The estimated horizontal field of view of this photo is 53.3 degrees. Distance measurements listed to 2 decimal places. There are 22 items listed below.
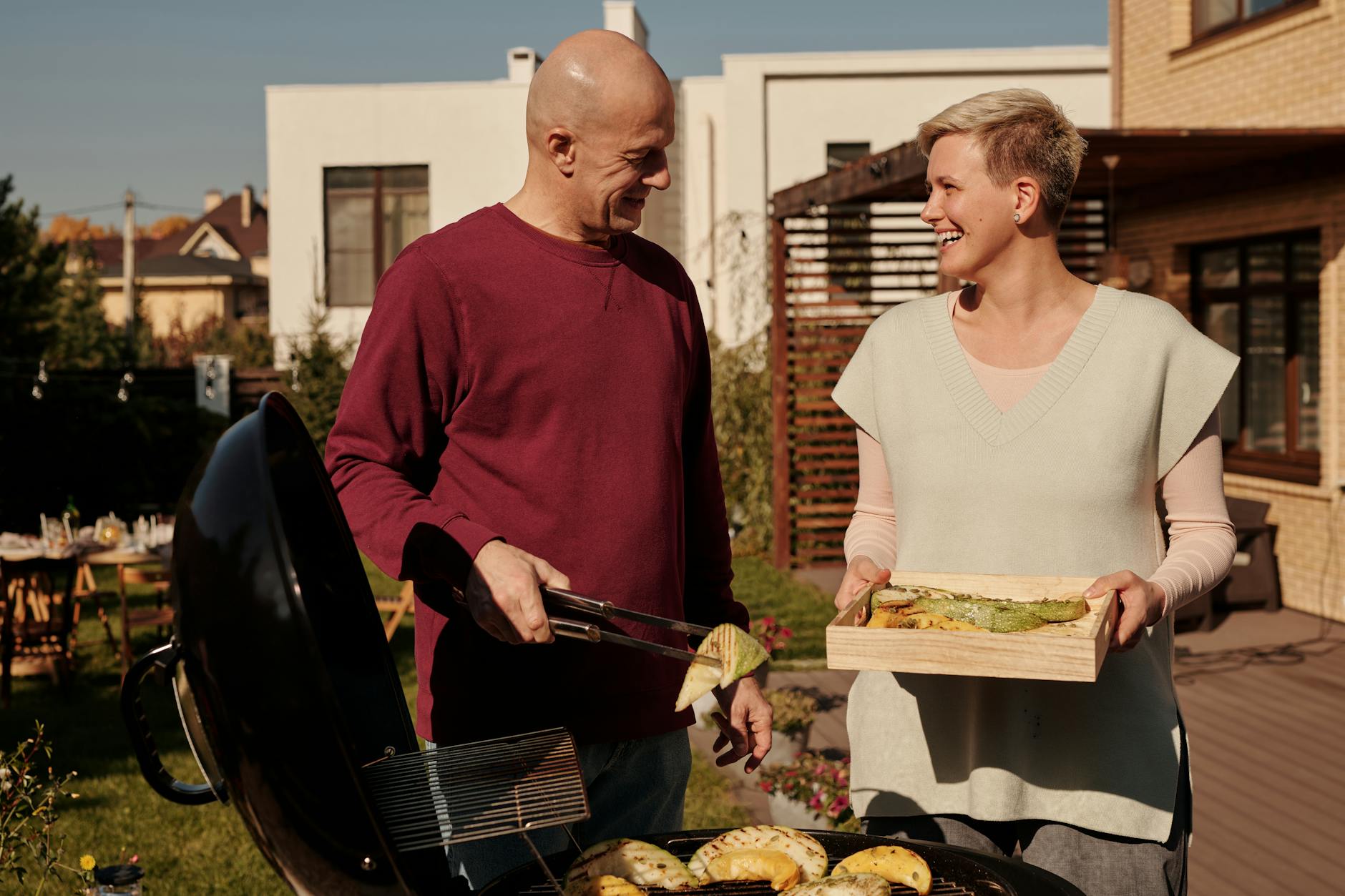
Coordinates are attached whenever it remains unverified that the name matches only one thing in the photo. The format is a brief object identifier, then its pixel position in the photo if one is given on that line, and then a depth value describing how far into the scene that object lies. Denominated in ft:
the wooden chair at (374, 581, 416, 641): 28.78
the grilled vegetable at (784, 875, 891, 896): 5.50
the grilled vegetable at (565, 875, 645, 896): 5.64
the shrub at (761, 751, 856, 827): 15.46
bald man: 6.98
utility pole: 107.00
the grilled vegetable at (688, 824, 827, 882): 6.14
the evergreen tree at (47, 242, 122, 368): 91.66
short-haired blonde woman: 7.23
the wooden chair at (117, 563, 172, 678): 28.84
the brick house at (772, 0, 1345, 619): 31.04
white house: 62.69
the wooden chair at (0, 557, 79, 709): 27.37
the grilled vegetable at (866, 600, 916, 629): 6.80
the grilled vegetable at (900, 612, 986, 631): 6.66
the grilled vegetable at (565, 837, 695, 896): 5.90
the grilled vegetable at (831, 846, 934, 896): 5.86
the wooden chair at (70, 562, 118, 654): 33.42
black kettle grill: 4.42
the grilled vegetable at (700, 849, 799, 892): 5.93
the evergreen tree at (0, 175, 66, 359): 55.98
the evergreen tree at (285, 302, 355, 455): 59.52
